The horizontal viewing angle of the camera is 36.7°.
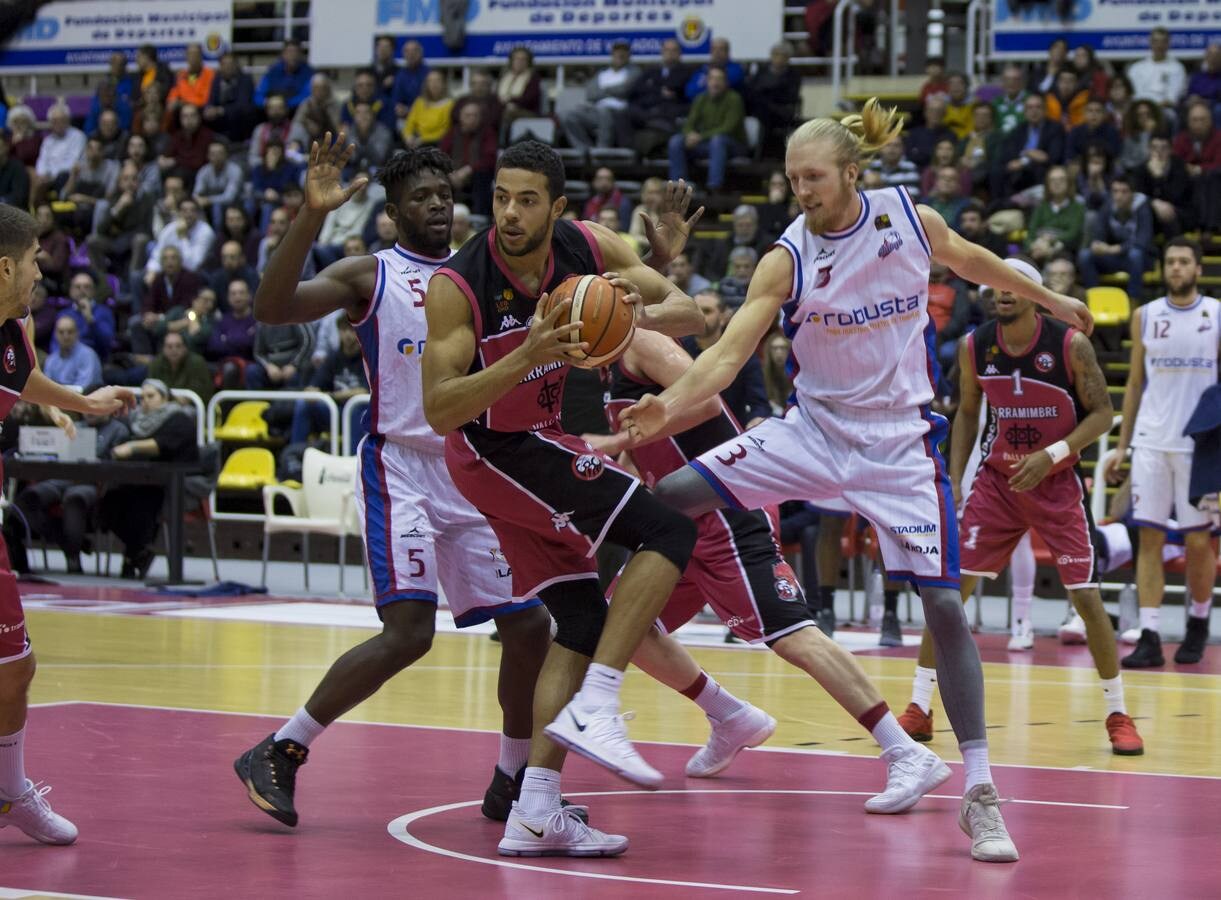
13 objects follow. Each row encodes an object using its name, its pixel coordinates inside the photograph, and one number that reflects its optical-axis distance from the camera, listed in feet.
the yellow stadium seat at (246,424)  53.88
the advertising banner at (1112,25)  60.95
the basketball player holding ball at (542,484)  16.57
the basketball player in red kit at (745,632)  19.49
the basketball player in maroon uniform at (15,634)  16.46
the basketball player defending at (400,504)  18.19
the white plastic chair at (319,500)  45.24
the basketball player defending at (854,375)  18.21
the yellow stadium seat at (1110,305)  50.98
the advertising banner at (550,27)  66.54
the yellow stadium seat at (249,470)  52.13
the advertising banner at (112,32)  77.82
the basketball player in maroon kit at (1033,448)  24.48
